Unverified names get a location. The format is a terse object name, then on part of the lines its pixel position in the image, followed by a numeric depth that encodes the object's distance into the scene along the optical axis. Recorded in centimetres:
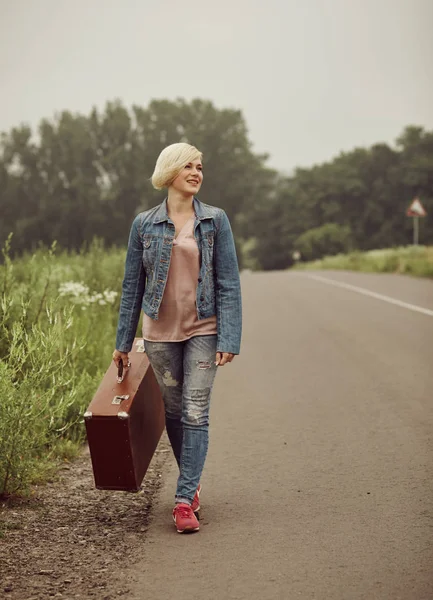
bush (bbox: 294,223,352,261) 9075
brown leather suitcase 523
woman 520
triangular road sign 3847
